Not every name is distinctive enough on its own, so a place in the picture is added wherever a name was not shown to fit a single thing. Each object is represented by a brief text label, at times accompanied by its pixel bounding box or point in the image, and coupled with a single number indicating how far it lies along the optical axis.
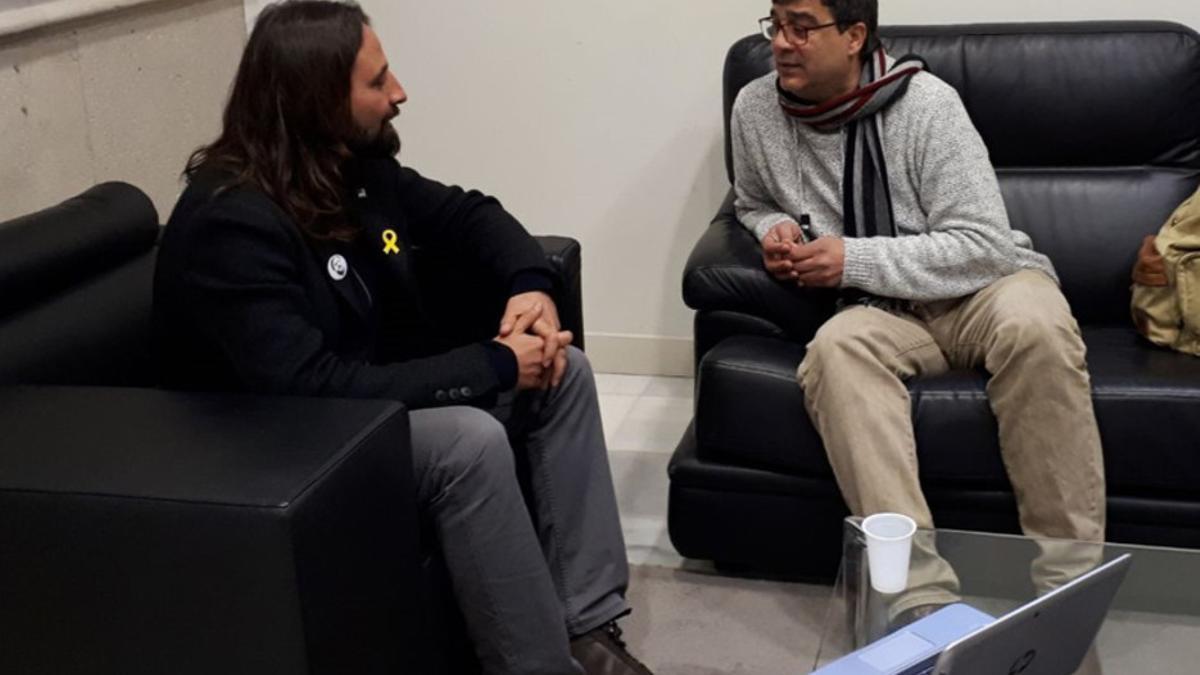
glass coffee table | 1.61
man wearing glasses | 2.18
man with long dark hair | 1.82
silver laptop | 1.26
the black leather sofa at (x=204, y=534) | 1.48
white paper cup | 1.67
